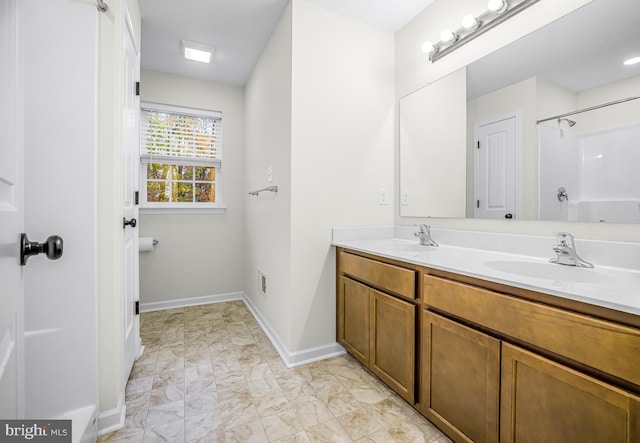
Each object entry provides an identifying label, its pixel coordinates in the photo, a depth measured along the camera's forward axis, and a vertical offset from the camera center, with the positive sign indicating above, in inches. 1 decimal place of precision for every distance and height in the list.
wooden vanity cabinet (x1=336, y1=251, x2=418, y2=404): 57.4 -21.8
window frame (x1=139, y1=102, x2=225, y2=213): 119.7 +25.0
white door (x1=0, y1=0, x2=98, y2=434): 43.6 +2.4
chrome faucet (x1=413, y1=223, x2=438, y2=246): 76.4 -3.7
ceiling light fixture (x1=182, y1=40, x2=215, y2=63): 99.6 +59.9
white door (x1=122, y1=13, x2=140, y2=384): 64.1 +5.7
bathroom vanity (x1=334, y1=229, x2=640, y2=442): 30.8 -16.8
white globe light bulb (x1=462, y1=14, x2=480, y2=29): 66.8 +45.8
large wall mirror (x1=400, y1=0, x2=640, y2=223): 48.1 +19.2
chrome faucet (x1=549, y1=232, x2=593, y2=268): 49.6 -5.1
